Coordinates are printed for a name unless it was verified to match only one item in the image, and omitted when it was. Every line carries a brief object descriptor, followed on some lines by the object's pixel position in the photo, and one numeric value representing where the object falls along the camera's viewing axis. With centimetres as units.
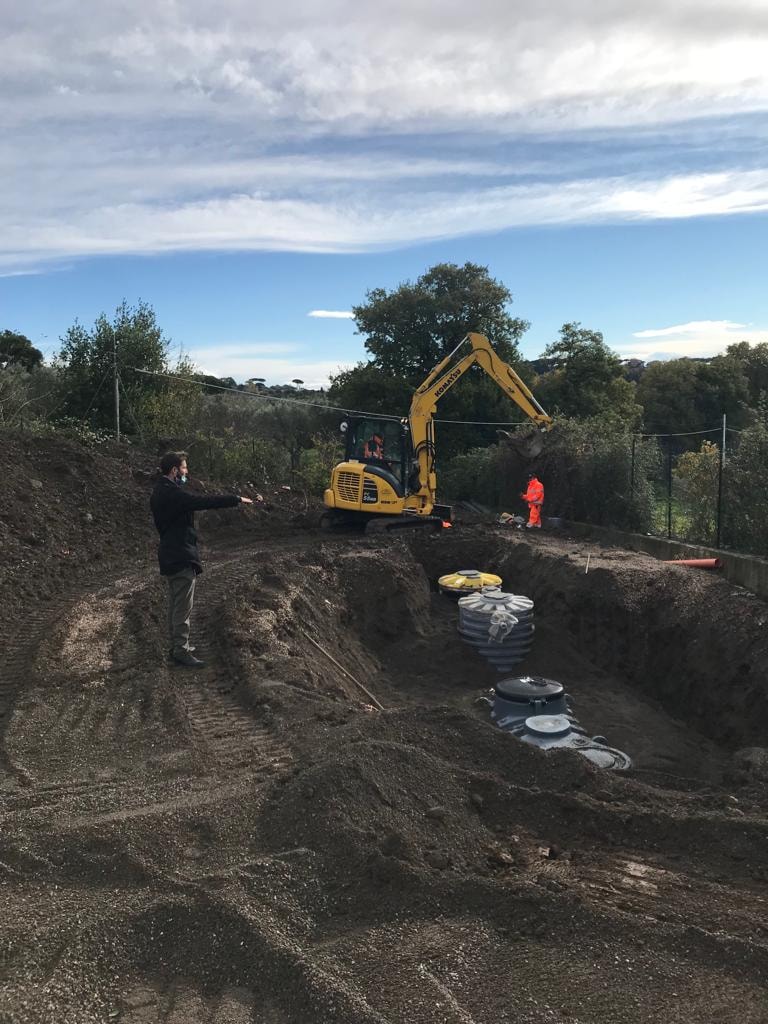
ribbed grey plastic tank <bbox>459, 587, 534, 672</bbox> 1084
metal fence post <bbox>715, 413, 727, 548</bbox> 1222
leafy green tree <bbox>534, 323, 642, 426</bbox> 3241
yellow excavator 1545
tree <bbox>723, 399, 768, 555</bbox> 1177
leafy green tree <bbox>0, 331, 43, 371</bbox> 3420
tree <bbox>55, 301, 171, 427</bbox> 2242
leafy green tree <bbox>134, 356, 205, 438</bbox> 2191
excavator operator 1598
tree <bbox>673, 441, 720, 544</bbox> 1317
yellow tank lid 1255
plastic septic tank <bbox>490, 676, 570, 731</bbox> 836
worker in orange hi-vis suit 1658
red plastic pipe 1189
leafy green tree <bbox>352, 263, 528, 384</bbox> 3142
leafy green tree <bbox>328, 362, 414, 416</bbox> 3089
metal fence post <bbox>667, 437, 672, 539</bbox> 1434
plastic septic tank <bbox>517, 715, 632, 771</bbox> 734
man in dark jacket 733
